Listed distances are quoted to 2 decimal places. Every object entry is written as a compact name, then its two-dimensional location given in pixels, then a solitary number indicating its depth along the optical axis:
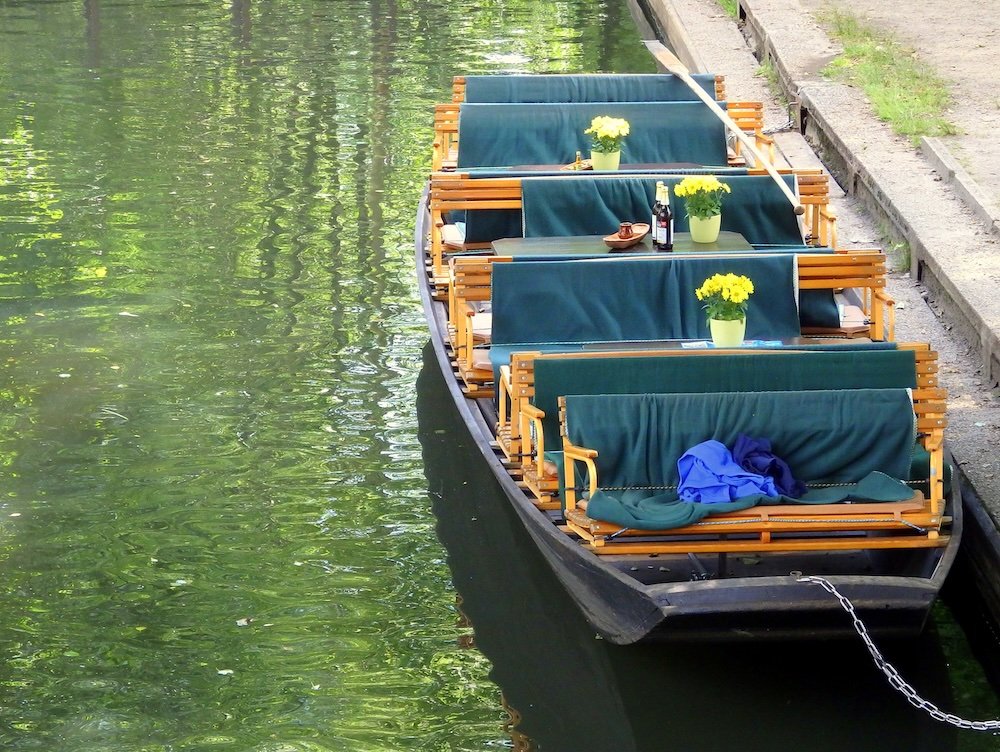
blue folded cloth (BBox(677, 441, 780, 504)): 13.10
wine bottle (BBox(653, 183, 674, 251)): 18.69
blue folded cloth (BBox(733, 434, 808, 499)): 13.49
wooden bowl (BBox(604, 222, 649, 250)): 18.64
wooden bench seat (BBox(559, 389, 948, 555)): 12.81
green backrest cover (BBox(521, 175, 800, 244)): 20.50
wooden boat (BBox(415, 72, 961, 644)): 12.22
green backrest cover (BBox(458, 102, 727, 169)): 24.61
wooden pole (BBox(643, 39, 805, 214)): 20.03
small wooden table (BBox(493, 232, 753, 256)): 18.86
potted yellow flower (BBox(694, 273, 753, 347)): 15.43
